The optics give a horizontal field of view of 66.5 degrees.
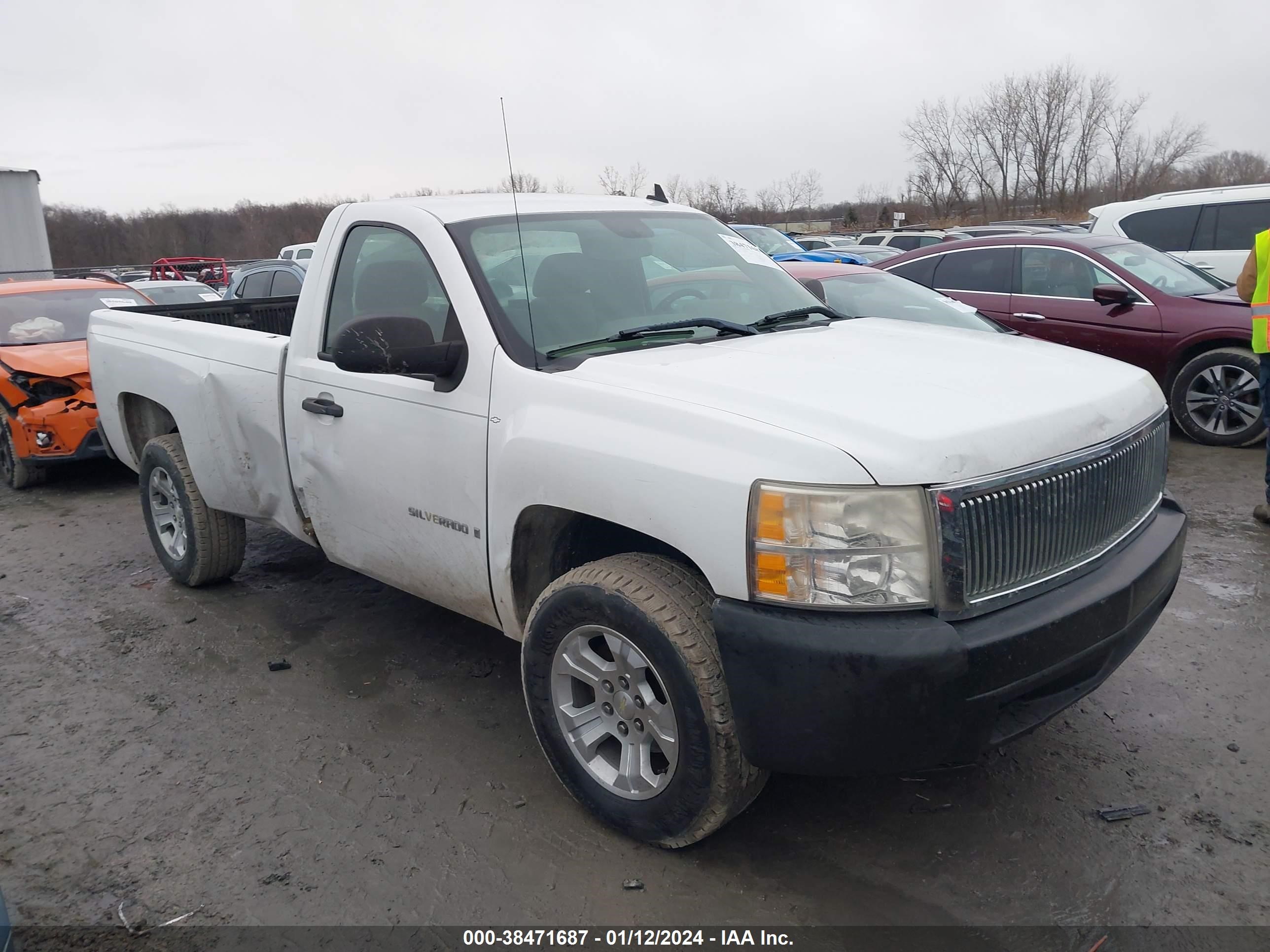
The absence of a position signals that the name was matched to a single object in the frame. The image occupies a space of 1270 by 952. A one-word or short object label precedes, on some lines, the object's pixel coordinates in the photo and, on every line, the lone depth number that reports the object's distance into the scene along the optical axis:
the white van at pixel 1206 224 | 10.35
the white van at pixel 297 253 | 21.43
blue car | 16.50
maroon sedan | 7.66
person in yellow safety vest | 5.58
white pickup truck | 2.38
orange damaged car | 7.25
